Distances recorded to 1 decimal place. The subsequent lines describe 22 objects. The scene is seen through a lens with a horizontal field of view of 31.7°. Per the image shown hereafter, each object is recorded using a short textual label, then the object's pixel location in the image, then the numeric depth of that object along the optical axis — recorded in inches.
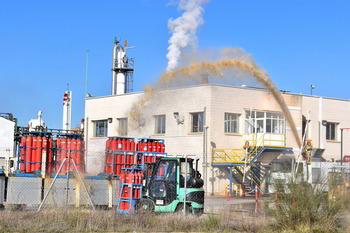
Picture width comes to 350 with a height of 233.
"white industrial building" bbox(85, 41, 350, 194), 1834.4
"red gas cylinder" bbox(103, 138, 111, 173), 1098.5
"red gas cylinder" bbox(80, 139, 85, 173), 1061.1
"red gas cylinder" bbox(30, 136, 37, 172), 1021.8
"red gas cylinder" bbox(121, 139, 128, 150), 1142.6
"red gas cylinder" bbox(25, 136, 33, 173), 1019.3
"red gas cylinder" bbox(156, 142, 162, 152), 1137.4
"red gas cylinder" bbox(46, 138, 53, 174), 1021.7
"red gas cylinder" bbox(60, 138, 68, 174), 1034.1
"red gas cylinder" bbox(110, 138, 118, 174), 1072.8
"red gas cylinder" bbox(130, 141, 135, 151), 1147.4
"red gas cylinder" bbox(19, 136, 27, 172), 1021.8
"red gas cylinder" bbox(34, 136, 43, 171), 1024.2
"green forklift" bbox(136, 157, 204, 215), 885.8
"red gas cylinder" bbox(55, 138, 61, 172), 1035.4
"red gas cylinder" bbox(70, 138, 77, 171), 1062.4
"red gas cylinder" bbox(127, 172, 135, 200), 916.1
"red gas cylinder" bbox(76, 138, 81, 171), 1063.5
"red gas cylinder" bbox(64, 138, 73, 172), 1034.1
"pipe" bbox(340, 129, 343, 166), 1963.5
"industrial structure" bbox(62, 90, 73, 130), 2628.0
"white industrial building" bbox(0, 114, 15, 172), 1206.9
